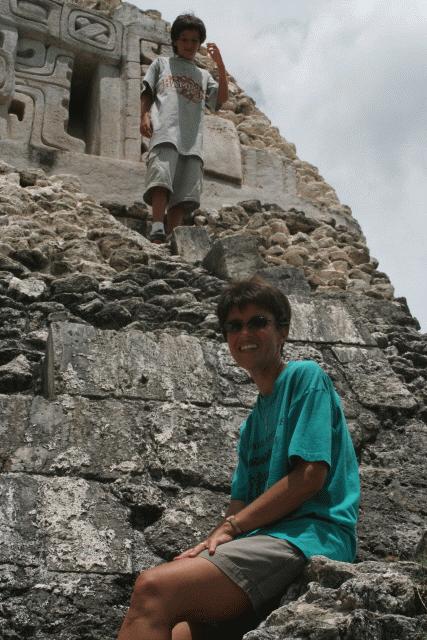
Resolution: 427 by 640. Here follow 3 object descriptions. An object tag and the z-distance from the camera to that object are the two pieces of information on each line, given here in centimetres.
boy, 742
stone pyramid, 313
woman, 266
